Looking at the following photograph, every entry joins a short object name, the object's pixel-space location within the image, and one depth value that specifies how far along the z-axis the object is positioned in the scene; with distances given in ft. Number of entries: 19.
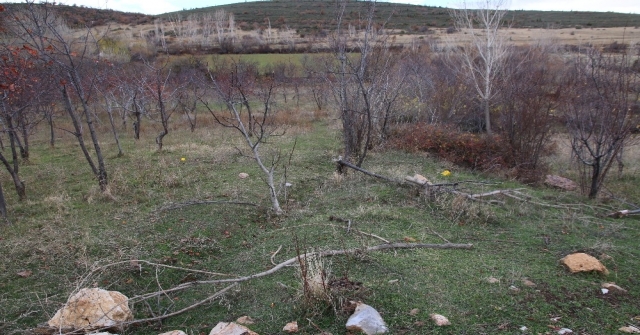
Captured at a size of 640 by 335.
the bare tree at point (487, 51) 43.62
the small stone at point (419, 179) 22.60
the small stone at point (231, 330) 9.50
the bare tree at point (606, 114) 23.49
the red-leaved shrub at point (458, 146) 31.63
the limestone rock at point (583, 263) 12.88
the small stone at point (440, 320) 10.08
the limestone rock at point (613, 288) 11.79
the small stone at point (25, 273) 14.05
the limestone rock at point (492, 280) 12.19
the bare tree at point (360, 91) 25.14
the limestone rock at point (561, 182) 27.12
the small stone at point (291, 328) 10.23
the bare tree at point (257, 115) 19.48
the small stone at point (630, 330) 9.74
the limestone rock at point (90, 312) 10.40
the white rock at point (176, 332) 9.84
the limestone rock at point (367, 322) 9.88
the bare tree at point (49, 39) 21.03
